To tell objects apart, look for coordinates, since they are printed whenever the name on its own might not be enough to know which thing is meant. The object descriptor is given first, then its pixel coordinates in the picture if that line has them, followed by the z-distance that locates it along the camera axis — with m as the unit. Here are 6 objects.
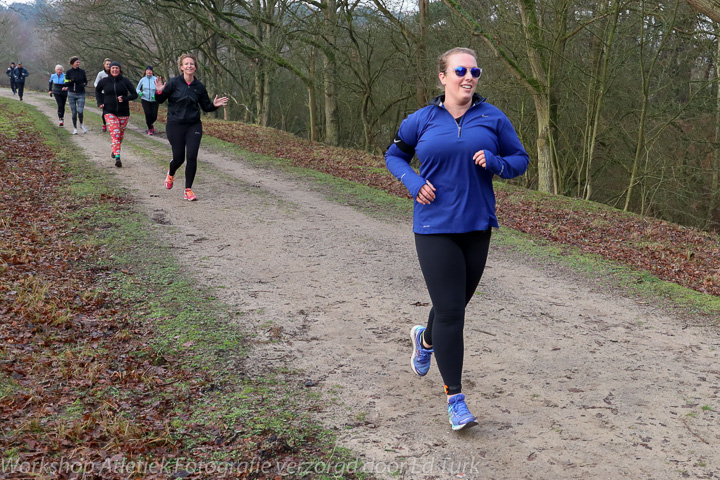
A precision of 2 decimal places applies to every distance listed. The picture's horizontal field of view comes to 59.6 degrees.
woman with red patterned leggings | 13.07
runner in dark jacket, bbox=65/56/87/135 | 17.55
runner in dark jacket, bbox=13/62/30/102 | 31.33
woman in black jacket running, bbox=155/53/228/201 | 9.41
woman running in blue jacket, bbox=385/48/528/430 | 3.56
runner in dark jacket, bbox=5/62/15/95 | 33.08
